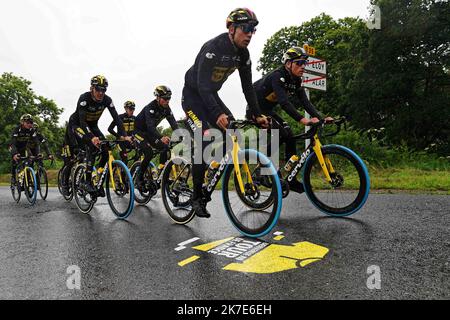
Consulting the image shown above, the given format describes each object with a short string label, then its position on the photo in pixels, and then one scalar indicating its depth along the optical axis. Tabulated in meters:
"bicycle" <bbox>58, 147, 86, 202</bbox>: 8.73
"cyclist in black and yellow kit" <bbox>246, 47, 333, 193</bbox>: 5.49
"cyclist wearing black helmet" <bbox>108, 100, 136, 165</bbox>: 10.43
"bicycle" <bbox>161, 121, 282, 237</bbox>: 3.85
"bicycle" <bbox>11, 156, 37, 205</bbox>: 8.53
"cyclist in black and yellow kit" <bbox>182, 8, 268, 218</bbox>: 4.11
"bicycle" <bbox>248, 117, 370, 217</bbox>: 4.68
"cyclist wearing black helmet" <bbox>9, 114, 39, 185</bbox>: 9.49
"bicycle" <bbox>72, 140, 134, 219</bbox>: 5.76
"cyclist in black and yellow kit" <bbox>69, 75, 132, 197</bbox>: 6.58
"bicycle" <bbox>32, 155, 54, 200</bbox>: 9.10
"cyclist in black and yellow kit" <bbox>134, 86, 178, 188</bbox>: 7.22
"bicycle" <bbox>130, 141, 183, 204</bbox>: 7.07
